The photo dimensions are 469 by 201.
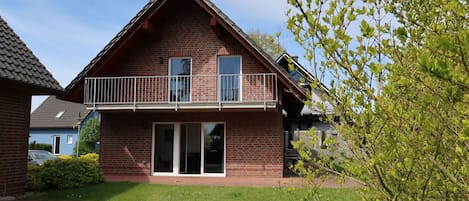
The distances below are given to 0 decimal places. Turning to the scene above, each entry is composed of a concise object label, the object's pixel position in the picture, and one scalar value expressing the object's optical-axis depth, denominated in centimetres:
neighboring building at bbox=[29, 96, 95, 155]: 3353
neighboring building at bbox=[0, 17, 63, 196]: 844
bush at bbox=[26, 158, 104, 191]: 1005
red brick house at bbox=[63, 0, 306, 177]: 1356
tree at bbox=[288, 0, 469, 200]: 169
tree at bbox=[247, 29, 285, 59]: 3239
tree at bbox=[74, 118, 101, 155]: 2841
